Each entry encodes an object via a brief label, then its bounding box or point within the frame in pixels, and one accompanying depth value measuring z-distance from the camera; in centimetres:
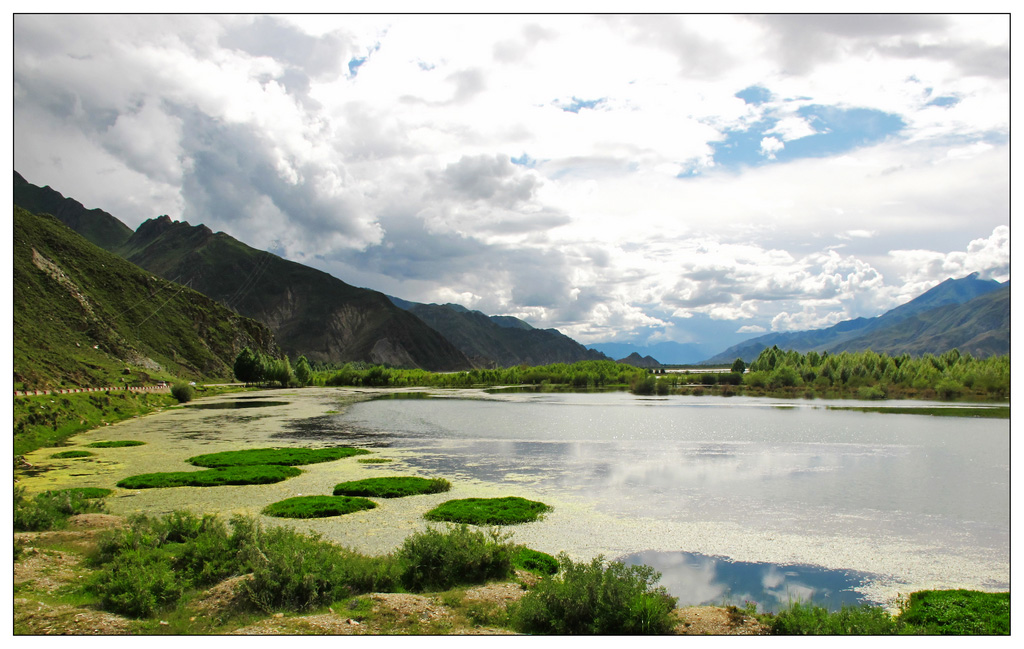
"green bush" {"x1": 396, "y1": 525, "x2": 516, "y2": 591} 1496
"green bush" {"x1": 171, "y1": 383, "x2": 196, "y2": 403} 8981
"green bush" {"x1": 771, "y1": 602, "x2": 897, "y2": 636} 1168
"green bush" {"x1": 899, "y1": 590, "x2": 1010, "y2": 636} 1271
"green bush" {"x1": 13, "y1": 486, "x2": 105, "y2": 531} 1858
